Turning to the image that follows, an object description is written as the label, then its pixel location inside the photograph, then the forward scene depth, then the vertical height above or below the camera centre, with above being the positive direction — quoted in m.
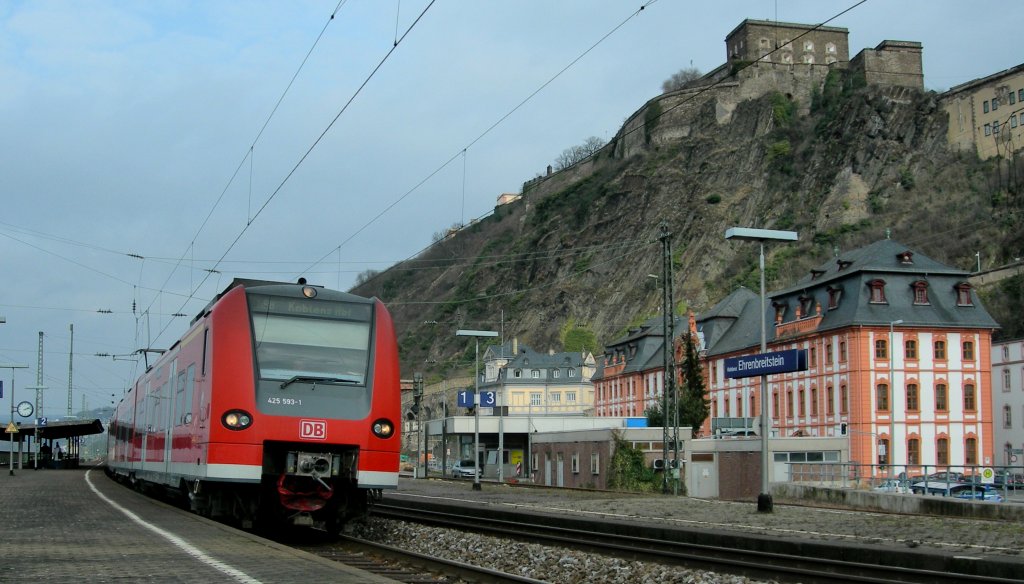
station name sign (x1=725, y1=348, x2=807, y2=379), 24.95 +1.31
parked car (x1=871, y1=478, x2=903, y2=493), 37.84 -2.10
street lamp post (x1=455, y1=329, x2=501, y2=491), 42.09 +0.64
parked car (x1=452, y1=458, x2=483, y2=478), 70.12 -3.00
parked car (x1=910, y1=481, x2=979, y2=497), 32.03 -1.95
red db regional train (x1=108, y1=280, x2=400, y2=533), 15.20 +0.20
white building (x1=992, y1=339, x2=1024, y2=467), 69.69 +1.63
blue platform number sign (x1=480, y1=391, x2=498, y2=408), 49.84 +1.02
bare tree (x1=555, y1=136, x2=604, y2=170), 185.25 +43.79
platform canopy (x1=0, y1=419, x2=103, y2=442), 60.22 -0.49
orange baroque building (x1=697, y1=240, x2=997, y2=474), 63.47 +3.42
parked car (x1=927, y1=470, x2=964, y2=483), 33.57 -1.65
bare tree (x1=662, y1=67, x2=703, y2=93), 159.36 +47.84
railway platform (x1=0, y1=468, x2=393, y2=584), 10.69 -1.46
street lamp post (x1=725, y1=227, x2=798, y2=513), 24.00 +1.04
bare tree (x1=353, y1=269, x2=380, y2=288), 192.26 +24.68
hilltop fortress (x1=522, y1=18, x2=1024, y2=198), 106.19 +38.27
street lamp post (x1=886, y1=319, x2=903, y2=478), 61.94 -0.01
